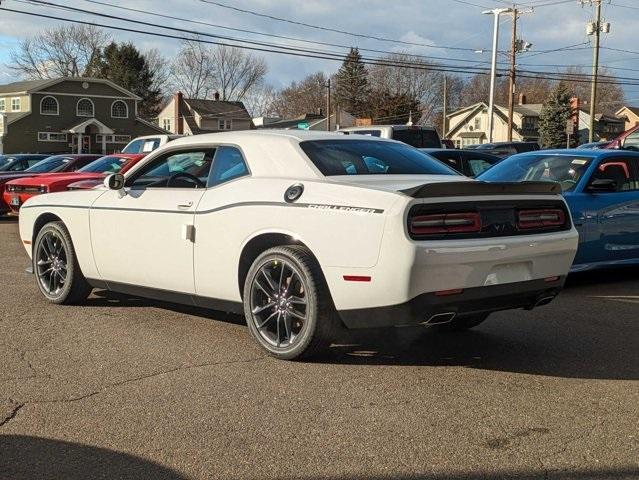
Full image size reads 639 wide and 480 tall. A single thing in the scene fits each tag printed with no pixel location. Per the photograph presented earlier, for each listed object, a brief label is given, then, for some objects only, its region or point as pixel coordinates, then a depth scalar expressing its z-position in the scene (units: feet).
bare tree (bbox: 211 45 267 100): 305.12
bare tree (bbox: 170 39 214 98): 299.38
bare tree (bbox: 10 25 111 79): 276.82
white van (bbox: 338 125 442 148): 61.41
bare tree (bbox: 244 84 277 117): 318.04
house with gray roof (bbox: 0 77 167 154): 189.67
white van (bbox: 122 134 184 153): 57.69
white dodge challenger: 14.53
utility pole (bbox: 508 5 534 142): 142.82
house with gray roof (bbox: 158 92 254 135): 262.88
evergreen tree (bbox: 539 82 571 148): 229.66
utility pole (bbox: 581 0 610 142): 135.91
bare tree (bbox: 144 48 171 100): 298.15
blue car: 26.23
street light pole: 133.28
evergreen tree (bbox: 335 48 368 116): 314.76
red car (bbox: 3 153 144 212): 42.22
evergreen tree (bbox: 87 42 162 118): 280.31
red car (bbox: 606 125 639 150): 64.64
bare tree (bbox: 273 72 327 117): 328.49
